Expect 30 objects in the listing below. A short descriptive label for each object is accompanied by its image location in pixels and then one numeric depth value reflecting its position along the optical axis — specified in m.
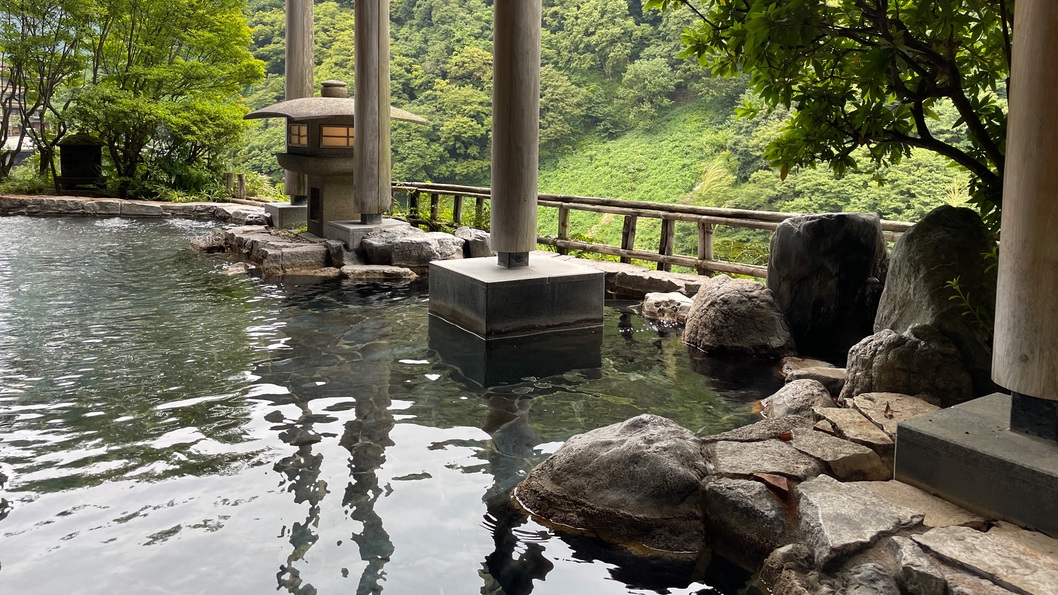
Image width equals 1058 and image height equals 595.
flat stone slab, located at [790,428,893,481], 3.68
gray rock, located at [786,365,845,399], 5.48
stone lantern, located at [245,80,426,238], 11.56
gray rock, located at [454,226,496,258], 11.29
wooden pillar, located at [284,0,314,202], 13.83
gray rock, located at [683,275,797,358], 6.58
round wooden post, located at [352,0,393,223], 10.88
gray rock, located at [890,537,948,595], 2.57
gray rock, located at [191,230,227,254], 12.00
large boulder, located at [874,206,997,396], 4.69
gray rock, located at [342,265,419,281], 10.05
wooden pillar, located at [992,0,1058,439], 2.74
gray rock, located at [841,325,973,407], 4.53
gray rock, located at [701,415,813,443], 4.14
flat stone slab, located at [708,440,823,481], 3.62
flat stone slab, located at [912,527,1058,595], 2.46
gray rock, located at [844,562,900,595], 2.68
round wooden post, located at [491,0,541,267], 6.89
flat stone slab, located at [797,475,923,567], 2.85
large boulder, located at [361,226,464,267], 10.47
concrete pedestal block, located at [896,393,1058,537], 2.83
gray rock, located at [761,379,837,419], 4.82
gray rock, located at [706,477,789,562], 3.31
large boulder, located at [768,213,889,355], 6.64
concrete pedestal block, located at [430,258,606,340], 6.98
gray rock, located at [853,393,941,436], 4.05
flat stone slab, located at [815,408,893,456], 3.83
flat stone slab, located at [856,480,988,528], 2.94
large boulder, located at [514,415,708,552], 3.50
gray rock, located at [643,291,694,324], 7.88
